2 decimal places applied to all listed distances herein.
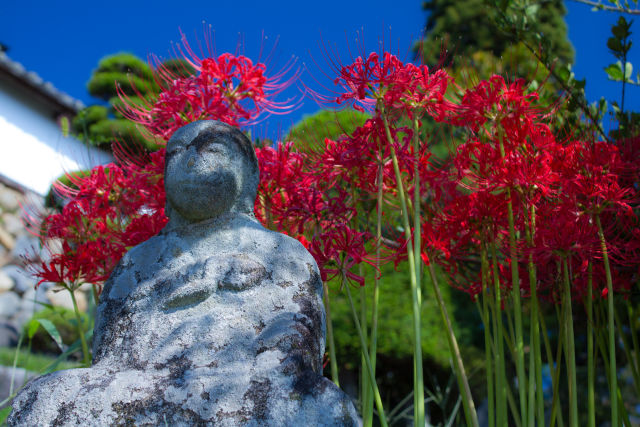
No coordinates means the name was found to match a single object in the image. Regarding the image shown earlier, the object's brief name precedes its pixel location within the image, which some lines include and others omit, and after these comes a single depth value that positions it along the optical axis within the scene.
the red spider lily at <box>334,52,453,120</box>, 1.93
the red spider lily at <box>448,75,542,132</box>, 2.07
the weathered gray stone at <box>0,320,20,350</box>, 7.67
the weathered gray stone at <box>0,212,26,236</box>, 9.09
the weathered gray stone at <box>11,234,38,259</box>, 9.03
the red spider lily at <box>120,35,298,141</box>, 2.28
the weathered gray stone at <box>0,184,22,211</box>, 8.95
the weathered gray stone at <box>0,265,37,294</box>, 8.81
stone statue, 1.44
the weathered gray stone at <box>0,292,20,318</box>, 8.39
